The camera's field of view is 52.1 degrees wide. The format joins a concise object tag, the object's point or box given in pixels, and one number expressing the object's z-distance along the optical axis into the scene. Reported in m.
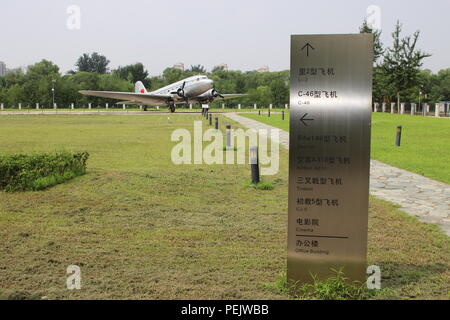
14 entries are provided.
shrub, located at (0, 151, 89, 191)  9.19
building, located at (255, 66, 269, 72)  111.34
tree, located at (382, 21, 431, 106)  58.09
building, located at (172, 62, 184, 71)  101.88
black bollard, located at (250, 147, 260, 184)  9.82
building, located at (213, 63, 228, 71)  113.71
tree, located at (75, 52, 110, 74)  111.69
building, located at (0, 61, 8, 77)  119.19
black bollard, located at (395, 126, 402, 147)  18.16
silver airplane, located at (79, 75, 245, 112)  52.25
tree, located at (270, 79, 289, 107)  84.19
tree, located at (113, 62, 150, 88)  93.88
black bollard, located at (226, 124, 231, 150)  16.58
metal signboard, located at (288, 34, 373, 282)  3.83
